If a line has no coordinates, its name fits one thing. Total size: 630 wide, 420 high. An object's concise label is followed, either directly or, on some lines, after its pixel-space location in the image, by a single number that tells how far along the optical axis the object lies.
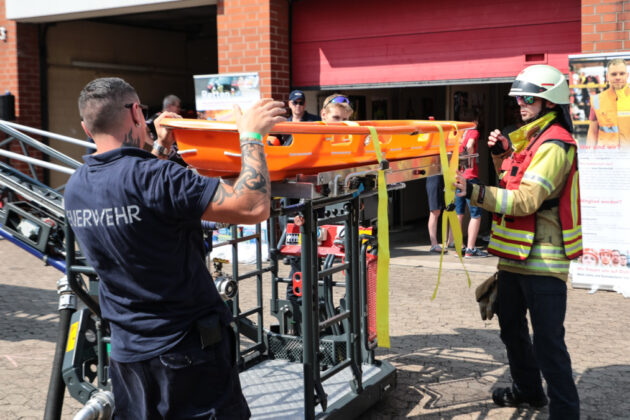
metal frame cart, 3.57
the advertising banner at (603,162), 7.36
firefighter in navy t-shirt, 2.45
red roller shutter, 8.45
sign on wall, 9.61
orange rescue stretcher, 3.20
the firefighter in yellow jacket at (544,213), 3.89
